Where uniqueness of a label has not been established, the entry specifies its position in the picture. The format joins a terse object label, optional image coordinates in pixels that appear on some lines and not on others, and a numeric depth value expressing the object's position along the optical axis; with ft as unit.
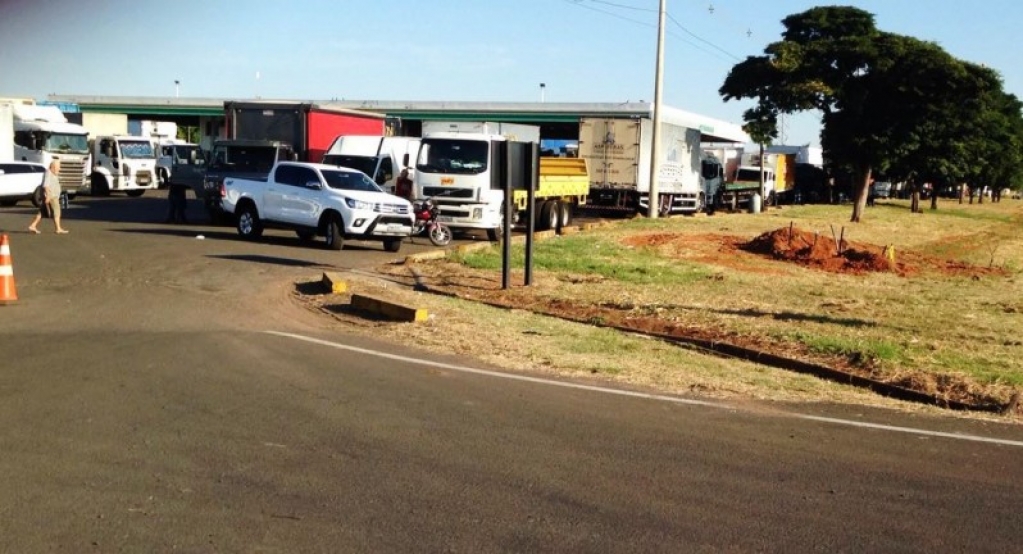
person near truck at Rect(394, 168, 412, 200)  89.15
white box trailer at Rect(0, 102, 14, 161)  138.10
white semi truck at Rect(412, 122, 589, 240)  88.28
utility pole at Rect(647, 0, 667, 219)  127.44
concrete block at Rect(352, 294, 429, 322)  46.64
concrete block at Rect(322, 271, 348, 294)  54.54
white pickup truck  79.15
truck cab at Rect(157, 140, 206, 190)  103.60
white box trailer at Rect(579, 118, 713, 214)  136.77
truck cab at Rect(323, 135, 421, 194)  102.58
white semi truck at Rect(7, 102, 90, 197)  145.89
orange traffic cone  48.98
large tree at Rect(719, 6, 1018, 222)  148.25
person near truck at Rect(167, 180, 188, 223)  101.71
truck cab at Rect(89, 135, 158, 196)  156.46
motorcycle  85.49
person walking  83.92
